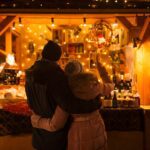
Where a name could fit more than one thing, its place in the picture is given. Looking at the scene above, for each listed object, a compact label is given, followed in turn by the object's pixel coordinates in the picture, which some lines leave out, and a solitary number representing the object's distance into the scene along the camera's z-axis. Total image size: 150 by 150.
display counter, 4.58
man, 3.05
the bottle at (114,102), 4.71
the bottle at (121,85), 5.52
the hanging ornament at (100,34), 6.82
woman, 3.15
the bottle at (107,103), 4.69
